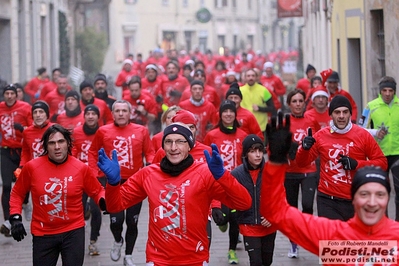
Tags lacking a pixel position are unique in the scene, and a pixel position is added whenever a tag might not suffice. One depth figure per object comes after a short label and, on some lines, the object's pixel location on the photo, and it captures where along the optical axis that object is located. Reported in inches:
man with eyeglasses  248.2
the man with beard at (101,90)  599.6
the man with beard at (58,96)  631.8
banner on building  1189.7
